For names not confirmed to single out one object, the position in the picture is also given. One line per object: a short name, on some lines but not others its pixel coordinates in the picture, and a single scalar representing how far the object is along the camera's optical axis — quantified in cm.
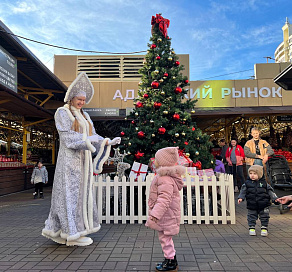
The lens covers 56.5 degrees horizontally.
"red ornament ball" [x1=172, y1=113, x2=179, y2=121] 712
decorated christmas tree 695
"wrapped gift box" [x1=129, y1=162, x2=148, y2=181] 630
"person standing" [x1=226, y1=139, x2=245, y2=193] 998
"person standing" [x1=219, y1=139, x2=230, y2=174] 1115
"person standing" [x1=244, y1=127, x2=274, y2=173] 692
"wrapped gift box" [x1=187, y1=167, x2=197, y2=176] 605
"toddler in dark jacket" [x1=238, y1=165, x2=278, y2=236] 464
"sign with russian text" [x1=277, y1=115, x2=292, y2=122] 1607
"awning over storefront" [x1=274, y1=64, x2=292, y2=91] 713
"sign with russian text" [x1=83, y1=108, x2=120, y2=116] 1352
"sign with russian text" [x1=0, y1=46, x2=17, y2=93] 834
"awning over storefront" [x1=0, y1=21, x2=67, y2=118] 830
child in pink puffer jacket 301
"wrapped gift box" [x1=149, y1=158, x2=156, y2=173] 641
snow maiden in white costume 395
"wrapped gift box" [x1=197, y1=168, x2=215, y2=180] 625
